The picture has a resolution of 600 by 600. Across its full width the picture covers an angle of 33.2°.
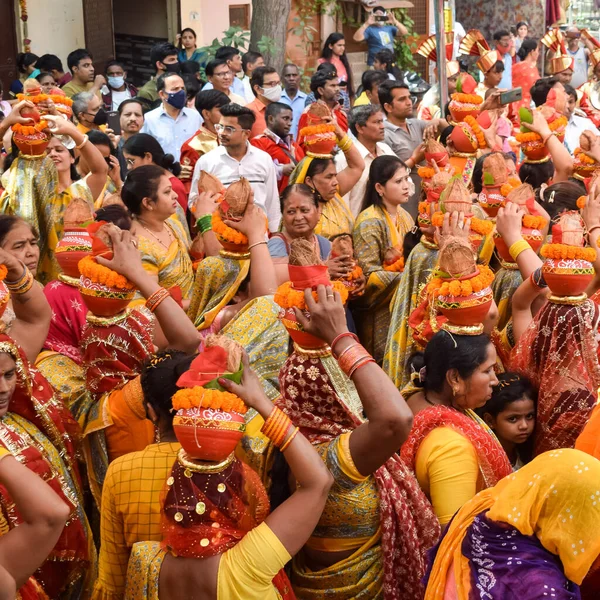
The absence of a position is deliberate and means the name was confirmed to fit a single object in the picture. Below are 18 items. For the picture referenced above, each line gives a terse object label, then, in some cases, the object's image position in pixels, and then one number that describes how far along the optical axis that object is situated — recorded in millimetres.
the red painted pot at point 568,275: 3996
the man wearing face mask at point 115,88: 11117
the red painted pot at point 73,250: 4254
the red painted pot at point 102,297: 3639
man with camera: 14602
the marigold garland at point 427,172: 6301
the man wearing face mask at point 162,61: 11188
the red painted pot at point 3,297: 3324
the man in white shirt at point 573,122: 9930
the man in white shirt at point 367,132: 7344
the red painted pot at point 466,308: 3713
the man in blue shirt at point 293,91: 10547
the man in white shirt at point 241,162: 6895
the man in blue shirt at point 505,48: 13547
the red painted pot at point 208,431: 2584
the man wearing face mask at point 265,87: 9734
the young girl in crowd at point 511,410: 3962
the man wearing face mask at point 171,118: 8977
